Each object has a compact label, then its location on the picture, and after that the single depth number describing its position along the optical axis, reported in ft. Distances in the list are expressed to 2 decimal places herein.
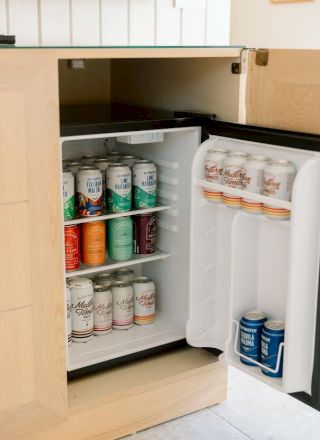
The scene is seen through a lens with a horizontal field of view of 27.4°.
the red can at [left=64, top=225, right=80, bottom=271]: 6.42
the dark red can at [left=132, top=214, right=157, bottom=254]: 6.93
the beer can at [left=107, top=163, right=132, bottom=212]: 6.48
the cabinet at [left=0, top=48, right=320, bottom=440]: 4.95
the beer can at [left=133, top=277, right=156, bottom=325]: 7.01
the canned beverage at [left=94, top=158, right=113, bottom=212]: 6.79
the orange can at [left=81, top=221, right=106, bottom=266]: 6.66
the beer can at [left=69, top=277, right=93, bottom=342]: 6.55
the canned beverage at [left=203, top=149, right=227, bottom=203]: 5.72
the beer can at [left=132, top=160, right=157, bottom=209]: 6.65
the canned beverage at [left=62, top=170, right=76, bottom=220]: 6.17
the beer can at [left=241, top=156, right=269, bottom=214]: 5.31
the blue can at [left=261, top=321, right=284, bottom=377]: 5.42
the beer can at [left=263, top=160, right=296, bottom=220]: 5.08
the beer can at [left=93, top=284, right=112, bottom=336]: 6.81
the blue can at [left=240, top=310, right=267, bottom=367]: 5.63
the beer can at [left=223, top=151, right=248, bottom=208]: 5.50
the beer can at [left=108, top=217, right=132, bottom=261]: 6.81
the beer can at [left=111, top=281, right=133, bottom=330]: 6.91
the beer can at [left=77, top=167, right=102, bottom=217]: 6.32
